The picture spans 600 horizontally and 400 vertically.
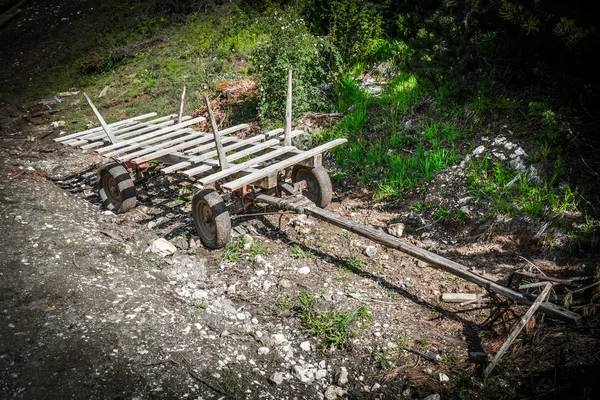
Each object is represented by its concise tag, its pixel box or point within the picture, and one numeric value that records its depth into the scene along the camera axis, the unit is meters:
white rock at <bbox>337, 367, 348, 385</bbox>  3.25
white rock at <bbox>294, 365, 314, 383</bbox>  3.28
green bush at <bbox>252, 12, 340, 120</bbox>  7.43
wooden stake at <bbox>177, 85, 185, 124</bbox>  6.46
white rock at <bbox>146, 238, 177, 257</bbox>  4.97
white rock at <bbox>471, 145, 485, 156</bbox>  5.42
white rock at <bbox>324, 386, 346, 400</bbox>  3.13
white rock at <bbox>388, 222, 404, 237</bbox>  5.13
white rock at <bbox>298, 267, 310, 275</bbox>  4.56
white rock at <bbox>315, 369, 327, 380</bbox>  3.31
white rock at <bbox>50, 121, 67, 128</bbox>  9.49
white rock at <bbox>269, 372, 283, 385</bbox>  3.22
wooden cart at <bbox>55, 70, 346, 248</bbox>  4.81
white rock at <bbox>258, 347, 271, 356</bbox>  3.52
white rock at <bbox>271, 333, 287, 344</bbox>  3.64
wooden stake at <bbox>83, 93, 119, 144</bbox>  5.71
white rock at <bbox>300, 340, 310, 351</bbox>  3.58
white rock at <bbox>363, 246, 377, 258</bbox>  4.82
